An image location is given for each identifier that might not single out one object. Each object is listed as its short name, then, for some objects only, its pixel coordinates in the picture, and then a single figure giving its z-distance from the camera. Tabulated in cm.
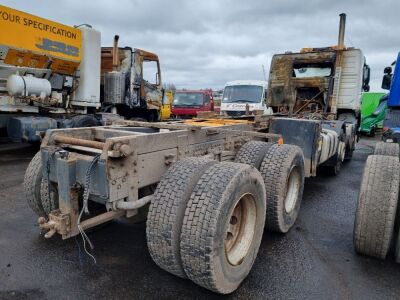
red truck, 1719
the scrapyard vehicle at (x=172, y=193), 230
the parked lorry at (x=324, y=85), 765
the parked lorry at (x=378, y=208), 294
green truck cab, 1367
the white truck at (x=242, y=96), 1284
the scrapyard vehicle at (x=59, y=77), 736
